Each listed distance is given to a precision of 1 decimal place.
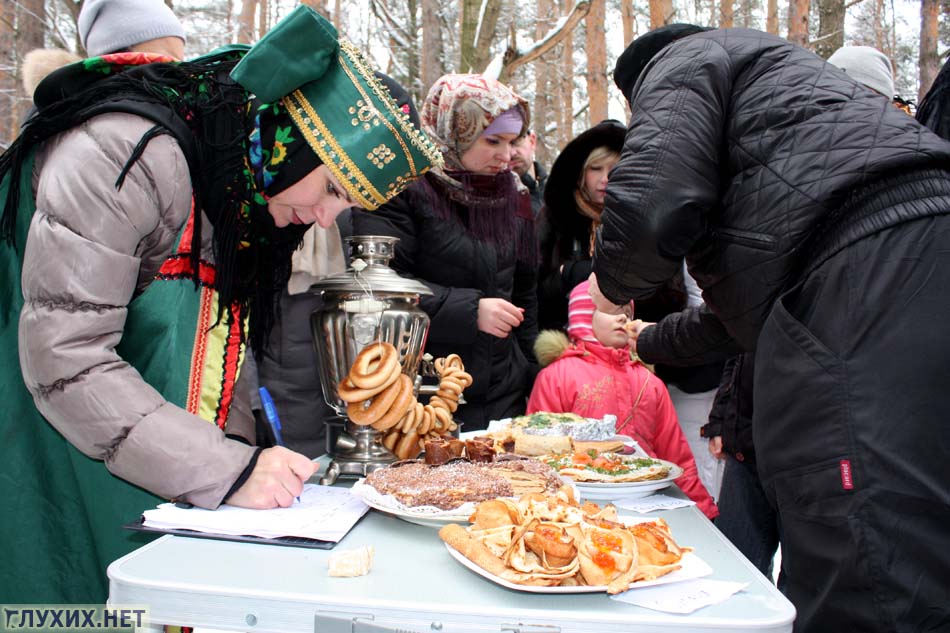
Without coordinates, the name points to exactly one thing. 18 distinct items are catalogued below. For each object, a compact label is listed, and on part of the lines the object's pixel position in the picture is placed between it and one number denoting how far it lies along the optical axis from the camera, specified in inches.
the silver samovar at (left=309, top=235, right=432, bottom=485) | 57.0
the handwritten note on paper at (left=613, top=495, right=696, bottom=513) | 50.5
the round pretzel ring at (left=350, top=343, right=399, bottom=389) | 52.5
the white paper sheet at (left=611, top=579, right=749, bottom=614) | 32.4
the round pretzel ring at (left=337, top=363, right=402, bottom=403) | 52.6
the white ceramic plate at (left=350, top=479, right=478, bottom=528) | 42.6
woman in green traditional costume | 41.3
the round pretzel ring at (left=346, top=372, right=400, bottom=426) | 53.8
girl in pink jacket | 89.8
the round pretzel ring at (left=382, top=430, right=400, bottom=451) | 58.4
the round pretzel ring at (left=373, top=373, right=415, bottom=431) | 54.7
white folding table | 31.4
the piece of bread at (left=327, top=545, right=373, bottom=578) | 35.2
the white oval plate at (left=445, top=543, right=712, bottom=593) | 32.6
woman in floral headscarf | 88.7
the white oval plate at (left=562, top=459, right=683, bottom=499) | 52.7
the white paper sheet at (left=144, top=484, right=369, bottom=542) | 40.4
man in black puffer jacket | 38.4
